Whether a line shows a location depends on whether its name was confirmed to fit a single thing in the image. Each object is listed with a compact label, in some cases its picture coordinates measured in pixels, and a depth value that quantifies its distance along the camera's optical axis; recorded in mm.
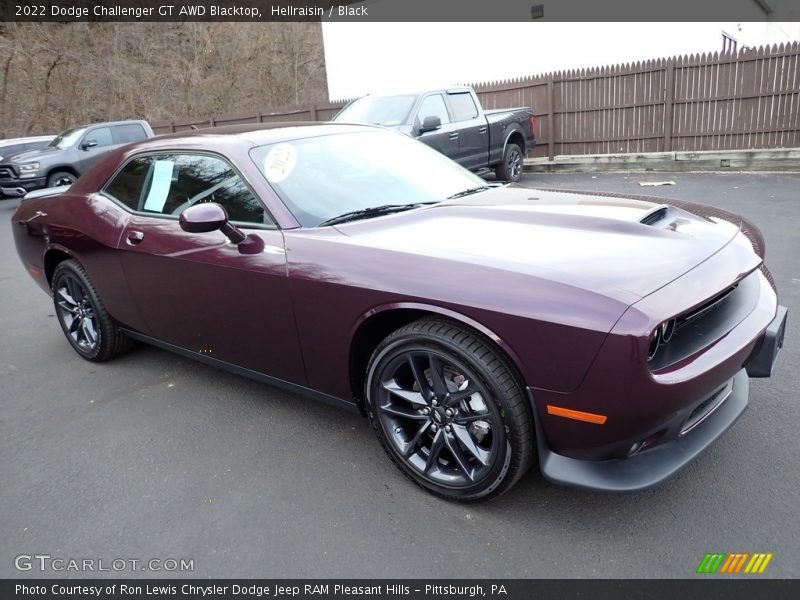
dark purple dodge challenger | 2113
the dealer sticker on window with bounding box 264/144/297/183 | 3074
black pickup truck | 9547
